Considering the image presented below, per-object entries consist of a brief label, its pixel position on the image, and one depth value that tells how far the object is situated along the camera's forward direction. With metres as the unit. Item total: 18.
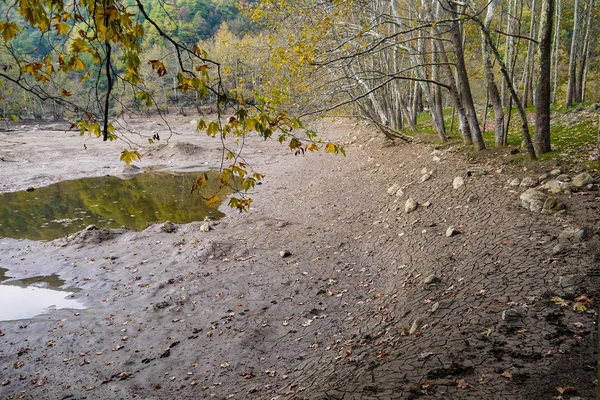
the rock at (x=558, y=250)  5.55
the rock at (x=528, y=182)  7.88
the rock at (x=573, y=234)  5.70
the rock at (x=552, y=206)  6.68
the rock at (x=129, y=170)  22.25
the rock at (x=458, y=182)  9.33
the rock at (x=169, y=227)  11.53
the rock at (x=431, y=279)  6.15
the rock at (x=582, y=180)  7.05
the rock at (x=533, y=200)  6.99
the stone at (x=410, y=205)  9.53
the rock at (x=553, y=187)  7.20
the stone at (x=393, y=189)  11.40
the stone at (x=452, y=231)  7.48
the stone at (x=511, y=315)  4.38
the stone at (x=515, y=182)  8.21
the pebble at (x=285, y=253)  9.12
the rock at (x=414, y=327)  4.90
